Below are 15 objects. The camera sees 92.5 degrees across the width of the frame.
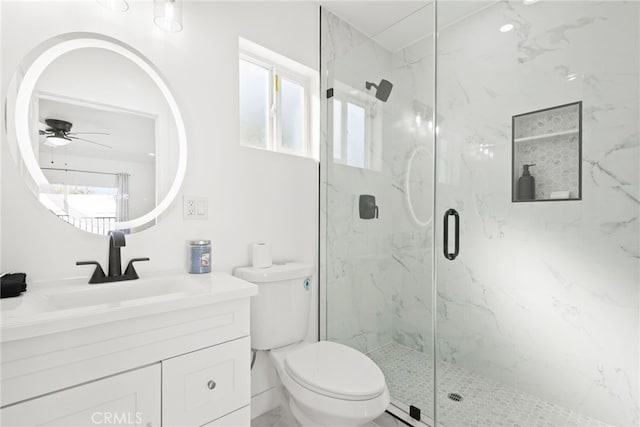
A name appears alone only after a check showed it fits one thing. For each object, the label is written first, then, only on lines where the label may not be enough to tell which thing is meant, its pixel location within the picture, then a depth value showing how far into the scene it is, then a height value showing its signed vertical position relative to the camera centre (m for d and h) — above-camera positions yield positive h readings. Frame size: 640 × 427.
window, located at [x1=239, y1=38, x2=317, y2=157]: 1.74 +0.68
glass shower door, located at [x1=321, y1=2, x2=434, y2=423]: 1.59 +0.08
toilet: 1.10 -0.64
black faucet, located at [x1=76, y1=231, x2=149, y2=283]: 1.11 -0.21
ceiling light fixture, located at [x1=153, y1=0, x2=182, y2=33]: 1.22 +0.80
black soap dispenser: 1.35 +0.13
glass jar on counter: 1.29 -0.19
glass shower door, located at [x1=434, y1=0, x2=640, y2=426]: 1.19 +0.01
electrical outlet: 1.36 +0.02
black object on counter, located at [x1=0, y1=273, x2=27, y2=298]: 0.88 -0.22
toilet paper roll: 1.50 -0.21
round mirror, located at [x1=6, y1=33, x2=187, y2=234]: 1.05 +0.30
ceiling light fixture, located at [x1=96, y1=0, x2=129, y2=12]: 1.13 +0.77
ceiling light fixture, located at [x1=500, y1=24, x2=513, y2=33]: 1.40 +0.87
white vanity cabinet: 0.72 -0.42
